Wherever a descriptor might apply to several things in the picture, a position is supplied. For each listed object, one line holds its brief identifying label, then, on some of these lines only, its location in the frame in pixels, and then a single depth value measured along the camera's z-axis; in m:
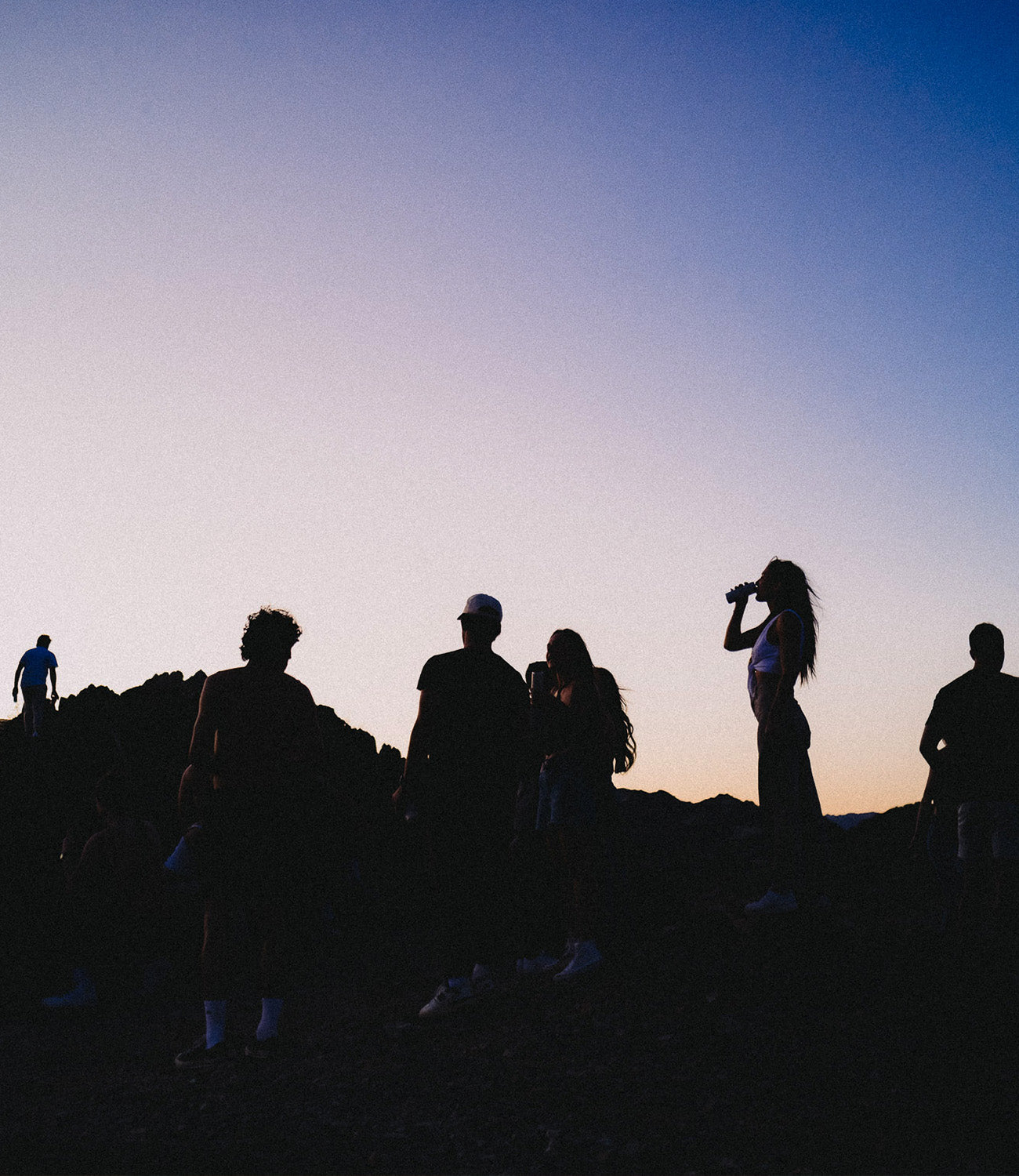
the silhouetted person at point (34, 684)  16.64
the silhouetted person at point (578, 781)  5.74
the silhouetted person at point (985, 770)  5.47
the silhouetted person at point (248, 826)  4.84
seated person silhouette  6.73
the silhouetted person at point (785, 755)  5.75
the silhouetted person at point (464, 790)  5.37
